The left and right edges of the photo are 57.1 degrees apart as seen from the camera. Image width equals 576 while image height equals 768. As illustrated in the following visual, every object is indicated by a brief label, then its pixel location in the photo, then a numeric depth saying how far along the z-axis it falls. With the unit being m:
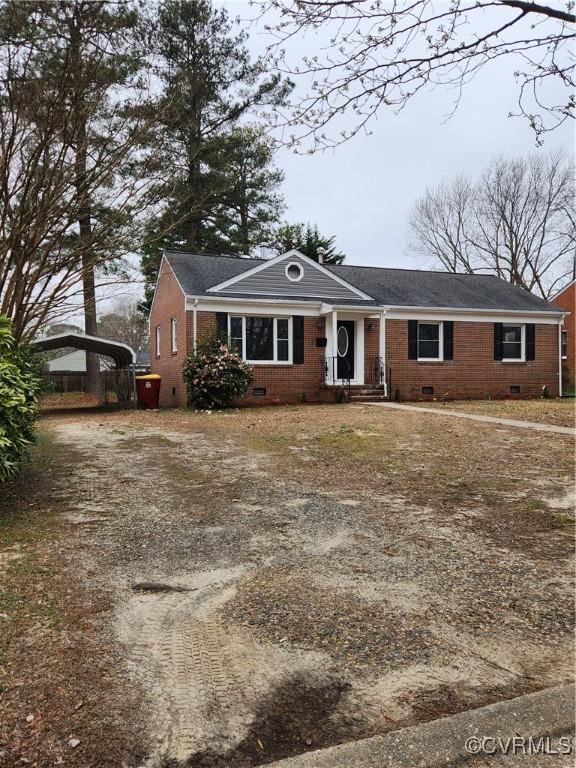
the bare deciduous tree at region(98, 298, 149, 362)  47.28
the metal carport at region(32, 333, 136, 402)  16.78
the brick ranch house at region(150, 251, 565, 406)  16.52
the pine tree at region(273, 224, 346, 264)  26.34
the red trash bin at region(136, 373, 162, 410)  16.66
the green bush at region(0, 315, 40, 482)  4.52
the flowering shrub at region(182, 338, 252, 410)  14.80
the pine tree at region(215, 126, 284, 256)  24.09
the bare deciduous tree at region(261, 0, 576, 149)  3.66
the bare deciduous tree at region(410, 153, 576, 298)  32.09
